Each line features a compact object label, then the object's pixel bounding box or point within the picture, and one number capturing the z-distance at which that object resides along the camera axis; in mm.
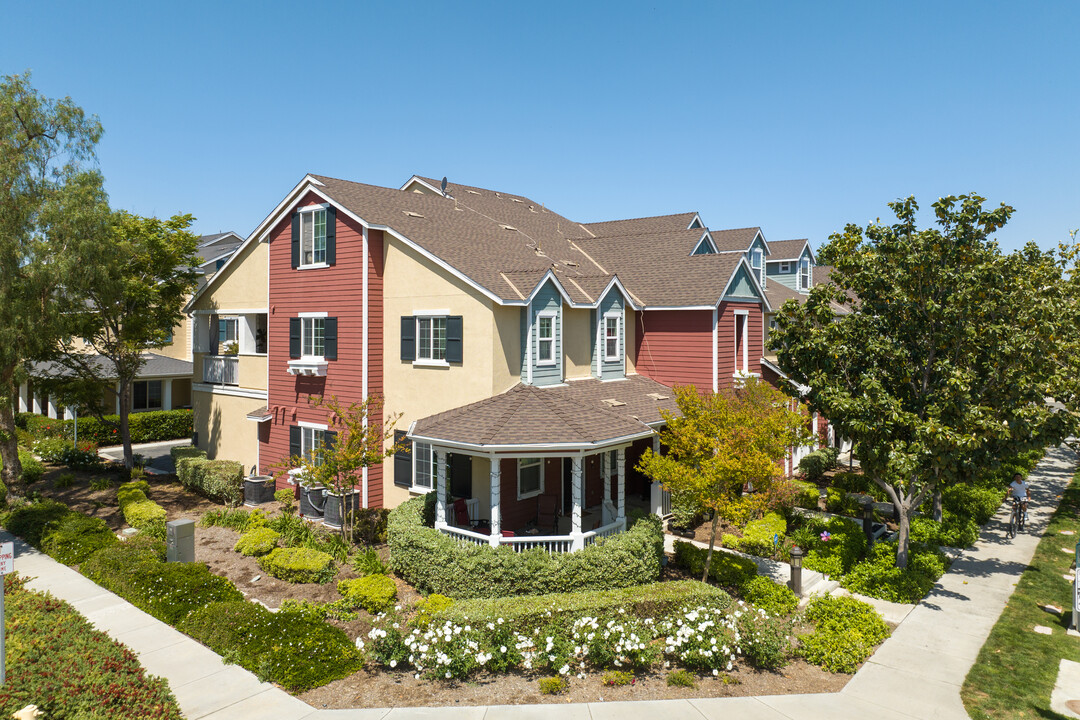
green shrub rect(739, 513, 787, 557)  17547
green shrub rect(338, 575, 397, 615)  13539
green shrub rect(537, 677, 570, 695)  10406
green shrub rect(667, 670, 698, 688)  10742
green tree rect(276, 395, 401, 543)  16625
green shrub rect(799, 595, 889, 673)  11430
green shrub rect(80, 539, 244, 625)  12969
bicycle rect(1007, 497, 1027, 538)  19656
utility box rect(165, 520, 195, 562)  15273
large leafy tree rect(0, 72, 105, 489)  17547
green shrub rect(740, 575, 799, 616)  13586
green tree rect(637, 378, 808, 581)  13492
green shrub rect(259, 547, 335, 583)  15109
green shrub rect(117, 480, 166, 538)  18328
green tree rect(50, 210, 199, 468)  22672
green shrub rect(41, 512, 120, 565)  16109
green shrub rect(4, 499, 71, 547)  17453
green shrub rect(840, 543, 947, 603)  14758
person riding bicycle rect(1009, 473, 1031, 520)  19734
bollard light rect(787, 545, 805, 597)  14617
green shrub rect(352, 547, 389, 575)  15477
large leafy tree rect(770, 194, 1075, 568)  14312
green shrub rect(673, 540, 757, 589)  15031
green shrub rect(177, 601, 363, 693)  10562
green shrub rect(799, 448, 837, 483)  25220
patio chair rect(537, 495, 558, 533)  18594
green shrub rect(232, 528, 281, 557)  16734
